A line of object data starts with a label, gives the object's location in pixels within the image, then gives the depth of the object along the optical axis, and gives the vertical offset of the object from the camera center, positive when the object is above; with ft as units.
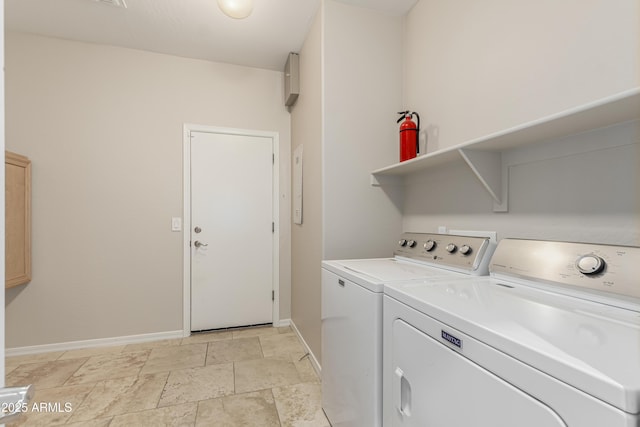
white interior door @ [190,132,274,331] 9.13 -0.59
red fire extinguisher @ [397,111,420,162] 5.91 +1.55
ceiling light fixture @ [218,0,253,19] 6.16 +4.58
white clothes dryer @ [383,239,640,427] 1.55 -0.88
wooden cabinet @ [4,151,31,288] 6.93 -0.19
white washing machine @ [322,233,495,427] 3.58 -1.40
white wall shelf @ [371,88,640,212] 2.66 +0.99
